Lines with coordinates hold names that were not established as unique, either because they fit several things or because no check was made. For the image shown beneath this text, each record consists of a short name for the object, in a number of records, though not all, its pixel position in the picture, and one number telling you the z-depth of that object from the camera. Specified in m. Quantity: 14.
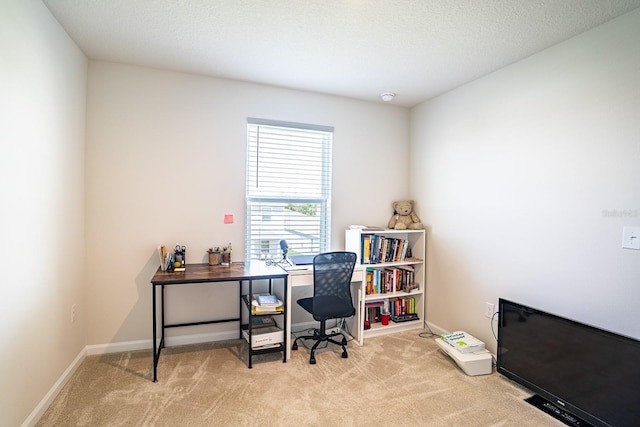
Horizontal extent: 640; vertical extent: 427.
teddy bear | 3.65
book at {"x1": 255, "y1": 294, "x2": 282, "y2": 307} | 2.70
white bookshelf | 3.13
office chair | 2.73
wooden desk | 2.37
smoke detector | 3.40
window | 3.25
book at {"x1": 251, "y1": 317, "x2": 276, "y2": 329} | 2.83
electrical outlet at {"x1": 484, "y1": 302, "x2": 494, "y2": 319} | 2.81
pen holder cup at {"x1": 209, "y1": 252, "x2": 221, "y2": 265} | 2.92
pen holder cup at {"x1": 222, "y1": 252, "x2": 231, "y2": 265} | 2.98
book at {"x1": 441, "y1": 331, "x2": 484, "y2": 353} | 2.64
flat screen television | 1.77
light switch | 1.88
